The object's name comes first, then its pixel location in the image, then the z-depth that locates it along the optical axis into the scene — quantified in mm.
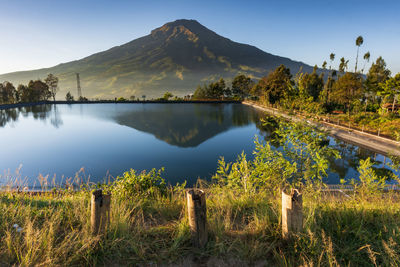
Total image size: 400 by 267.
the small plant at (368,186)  5139
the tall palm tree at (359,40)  62059
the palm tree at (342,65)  59625
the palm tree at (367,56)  66338
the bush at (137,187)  4879
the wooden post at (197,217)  2623
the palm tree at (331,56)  75038
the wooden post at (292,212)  2541
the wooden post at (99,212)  2727
